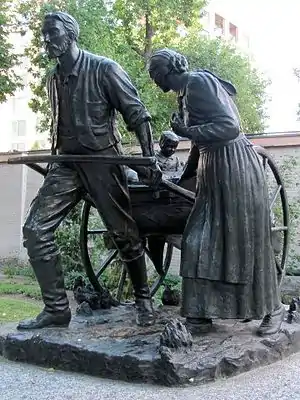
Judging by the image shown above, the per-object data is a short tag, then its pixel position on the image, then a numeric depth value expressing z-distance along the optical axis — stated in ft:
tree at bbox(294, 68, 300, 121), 43.30
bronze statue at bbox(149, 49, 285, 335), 11.94
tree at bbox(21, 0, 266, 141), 41.34
